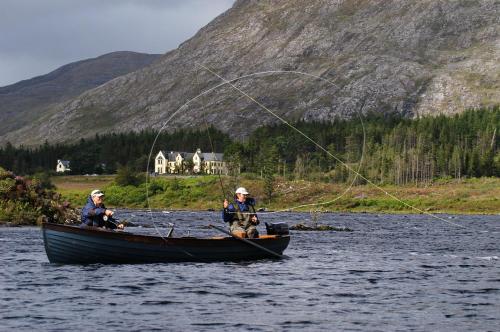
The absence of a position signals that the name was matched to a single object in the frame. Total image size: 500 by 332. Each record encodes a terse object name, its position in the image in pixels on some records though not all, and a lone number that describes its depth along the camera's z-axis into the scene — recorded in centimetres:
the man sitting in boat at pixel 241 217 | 4009
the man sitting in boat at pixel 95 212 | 3606
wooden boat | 3516
